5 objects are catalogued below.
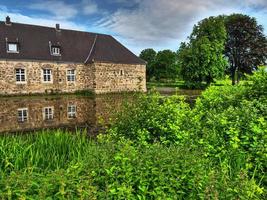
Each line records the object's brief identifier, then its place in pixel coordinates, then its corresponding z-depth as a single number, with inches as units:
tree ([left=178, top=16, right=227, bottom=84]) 1371.8
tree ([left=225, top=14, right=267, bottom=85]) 1696.6
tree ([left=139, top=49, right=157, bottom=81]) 2310.5
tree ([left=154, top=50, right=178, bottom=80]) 2208.4
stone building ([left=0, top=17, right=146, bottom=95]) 940.0
